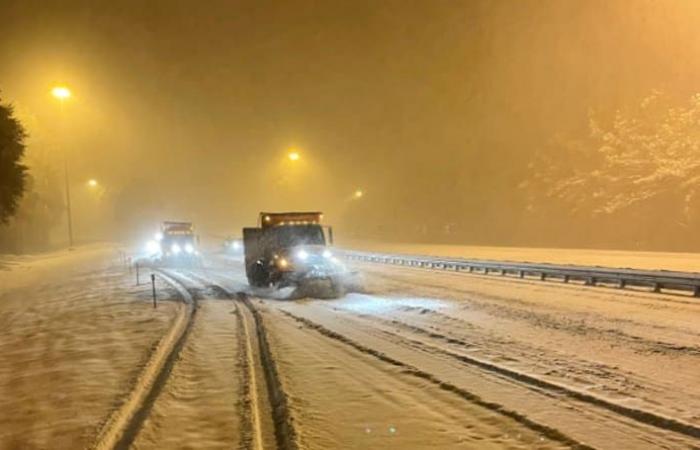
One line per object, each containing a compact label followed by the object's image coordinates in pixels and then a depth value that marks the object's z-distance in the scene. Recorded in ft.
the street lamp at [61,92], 157.48
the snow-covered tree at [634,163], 133.08
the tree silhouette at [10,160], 121.90
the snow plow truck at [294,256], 72.64
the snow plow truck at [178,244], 135.64
